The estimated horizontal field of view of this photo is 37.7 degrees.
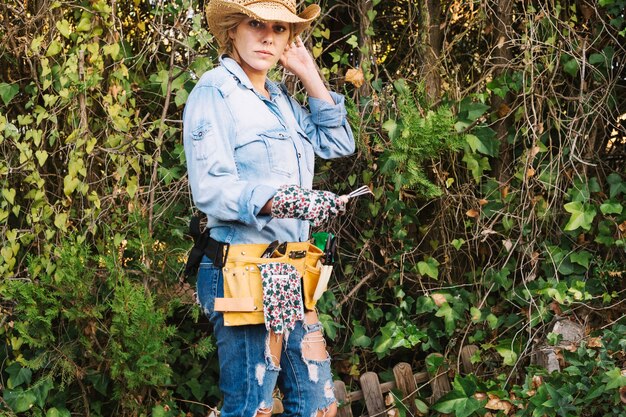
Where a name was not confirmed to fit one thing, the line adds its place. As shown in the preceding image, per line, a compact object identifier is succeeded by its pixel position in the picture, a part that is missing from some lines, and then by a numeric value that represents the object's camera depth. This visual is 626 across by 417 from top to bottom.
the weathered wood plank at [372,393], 3.51
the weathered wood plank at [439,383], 3.59
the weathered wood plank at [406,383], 3.57
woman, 2.27
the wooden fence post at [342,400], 3.42
